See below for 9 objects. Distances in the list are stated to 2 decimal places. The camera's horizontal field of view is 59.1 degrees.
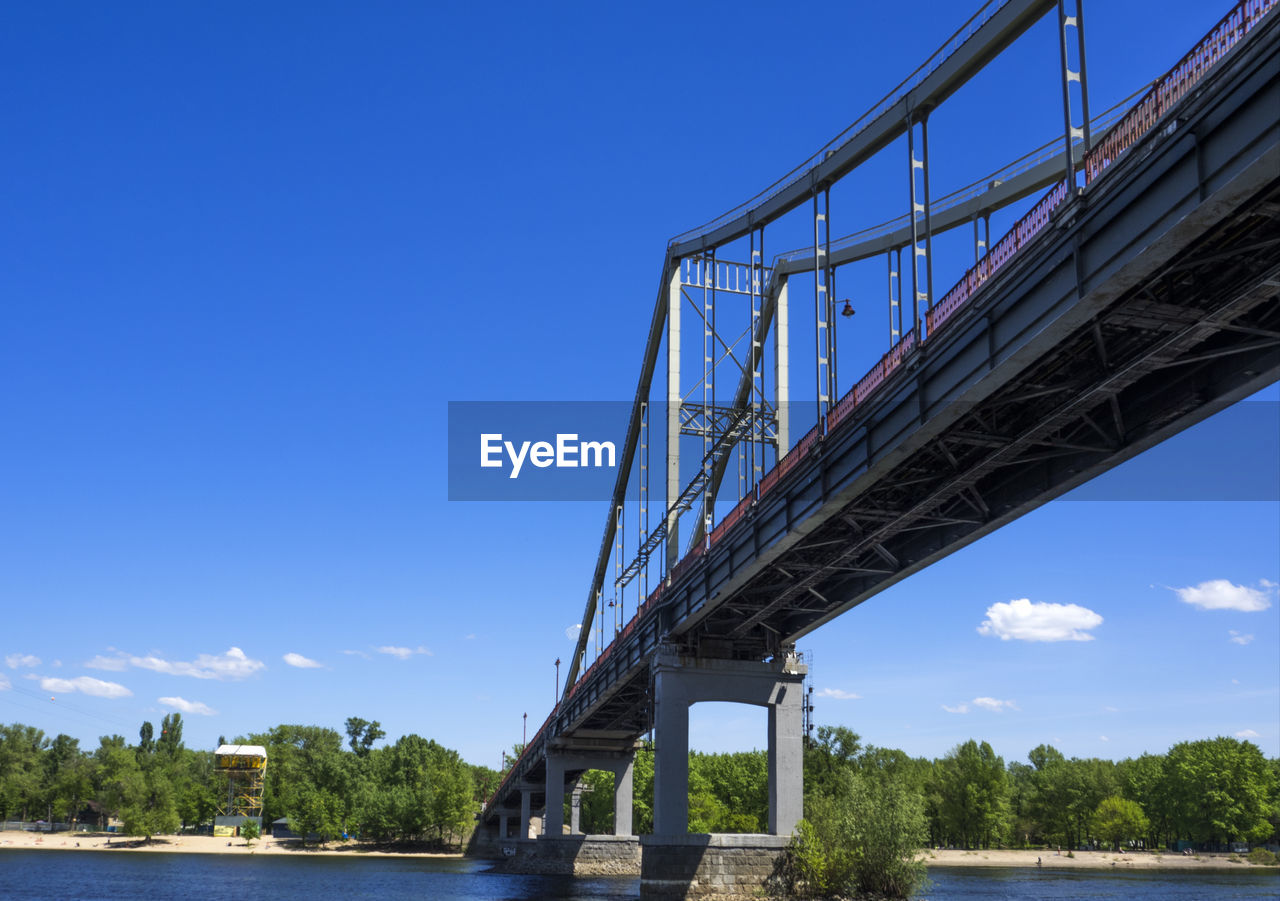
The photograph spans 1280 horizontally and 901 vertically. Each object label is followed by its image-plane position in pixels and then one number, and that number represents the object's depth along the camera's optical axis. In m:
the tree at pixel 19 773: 151.62
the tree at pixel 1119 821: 127.19
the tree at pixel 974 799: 127.69
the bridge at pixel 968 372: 20.27
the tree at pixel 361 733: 181.88
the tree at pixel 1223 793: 119.62
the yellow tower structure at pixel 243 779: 152.38
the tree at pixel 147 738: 196.50
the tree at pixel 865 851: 45.84
